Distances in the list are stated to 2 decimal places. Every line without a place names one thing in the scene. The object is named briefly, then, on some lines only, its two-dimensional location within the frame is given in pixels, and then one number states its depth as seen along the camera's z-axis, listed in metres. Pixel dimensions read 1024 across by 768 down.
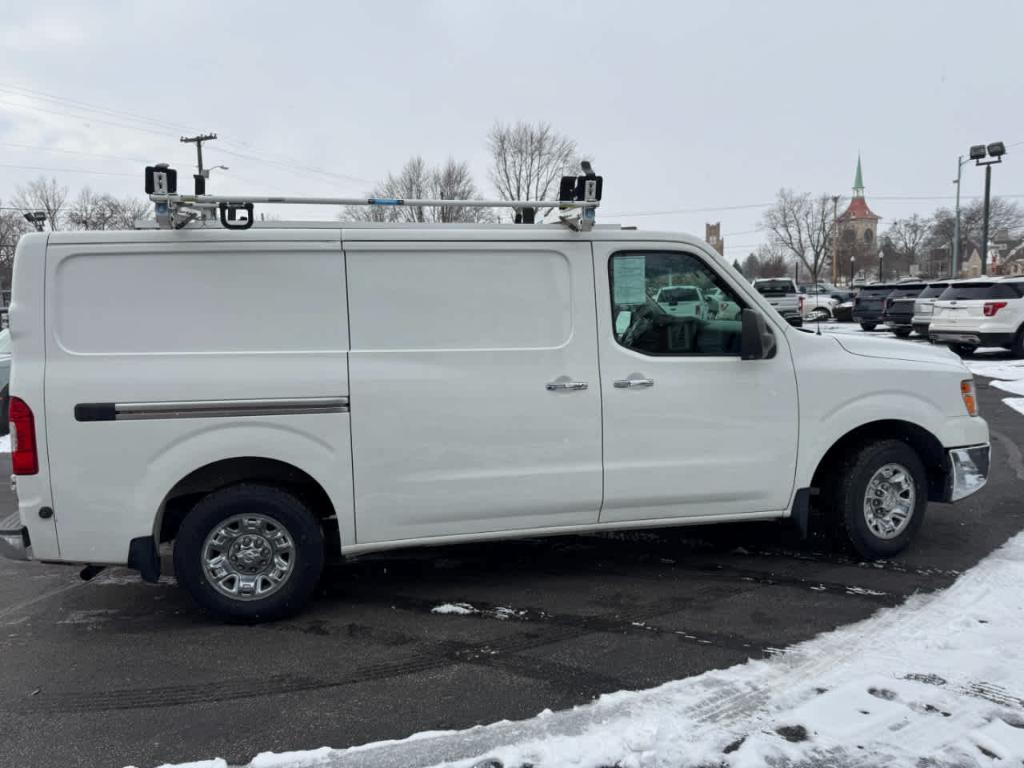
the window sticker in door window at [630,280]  4.73
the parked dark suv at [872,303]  26.33
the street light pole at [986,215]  31.66
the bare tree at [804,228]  88.81
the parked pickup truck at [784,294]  27.30
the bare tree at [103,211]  56.34
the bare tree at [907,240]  89.50
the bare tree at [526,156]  48.09
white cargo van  4.09
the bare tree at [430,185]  48.73
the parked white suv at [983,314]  17.12
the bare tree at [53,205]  62.77
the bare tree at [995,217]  74.81
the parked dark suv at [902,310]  22.78
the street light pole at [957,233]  39.13
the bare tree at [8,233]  62.66
